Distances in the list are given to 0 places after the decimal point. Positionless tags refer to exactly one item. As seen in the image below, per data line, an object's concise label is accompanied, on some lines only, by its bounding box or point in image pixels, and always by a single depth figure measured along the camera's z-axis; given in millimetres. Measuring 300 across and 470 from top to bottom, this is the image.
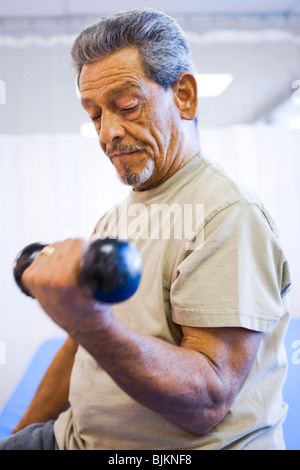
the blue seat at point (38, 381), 1078
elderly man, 527
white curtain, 2311
